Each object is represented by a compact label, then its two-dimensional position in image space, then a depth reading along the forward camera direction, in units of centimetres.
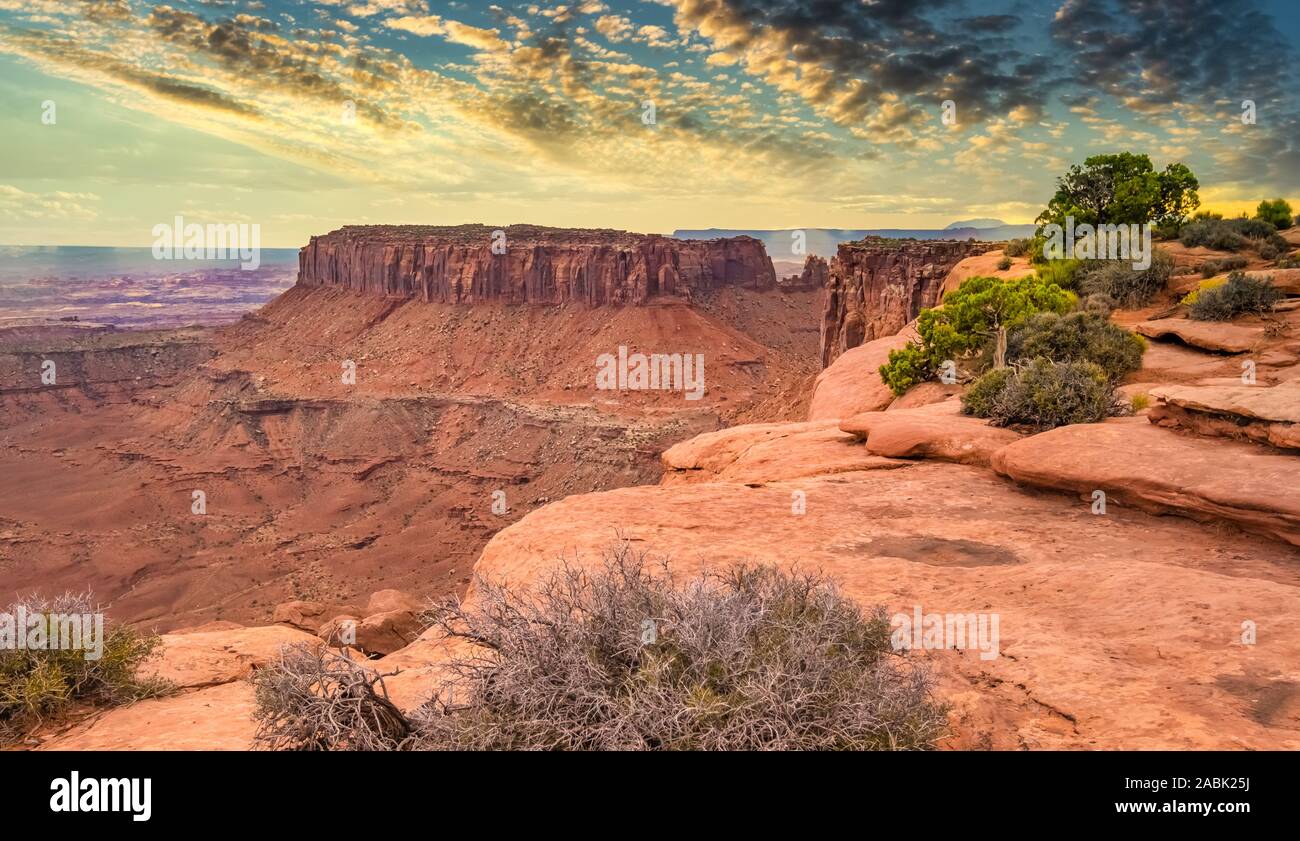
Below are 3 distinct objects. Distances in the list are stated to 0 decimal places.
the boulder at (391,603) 1898
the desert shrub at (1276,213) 3278
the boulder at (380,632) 1524
